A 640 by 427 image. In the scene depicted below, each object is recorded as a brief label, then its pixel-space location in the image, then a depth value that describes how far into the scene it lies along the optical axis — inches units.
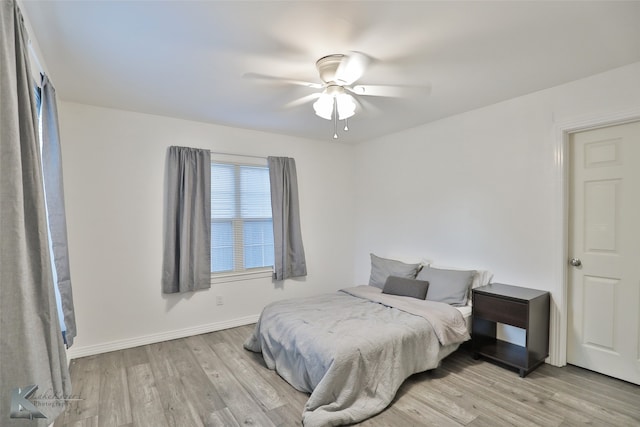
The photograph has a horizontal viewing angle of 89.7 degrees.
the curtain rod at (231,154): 152.2
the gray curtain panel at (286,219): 166.4
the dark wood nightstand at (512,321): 103.7
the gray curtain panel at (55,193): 85.1
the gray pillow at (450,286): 123.1
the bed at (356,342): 84.4
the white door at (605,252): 97.9
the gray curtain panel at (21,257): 43.9
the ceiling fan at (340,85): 83.1
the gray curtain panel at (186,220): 139.0
